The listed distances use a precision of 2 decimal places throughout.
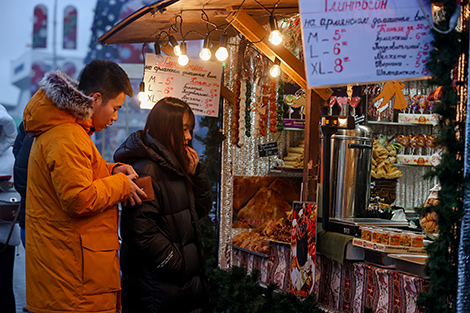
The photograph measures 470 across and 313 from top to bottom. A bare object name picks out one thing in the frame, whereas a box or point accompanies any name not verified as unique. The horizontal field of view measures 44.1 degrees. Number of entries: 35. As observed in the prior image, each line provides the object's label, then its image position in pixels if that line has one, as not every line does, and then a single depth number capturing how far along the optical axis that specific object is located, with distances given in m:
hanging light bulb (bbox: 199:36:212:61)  5.48
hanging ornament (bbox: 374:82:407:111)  4.80
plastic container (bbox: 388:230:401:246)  3.94
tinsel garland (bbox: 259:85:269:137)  6.48
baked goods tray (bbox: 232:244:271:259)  5.59
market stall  2.56
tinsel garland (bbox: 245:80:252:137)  6.52
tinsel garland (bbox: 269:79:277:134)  6.49
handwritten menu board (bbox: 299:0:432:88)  2.54
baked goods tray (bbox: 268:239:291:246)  5.23
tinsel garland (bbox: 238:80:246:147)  6.52
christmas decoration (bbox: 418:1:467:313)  2.40
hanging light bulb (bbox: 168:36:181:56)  5.89
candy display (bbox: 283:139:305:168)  6.72
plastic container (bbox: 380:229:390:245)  3.96
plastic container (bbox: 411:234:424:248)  3.90
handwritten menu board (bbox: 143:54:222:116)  6.06
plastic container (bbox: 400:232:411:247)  3.93
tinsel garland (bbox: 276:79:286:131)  6.49
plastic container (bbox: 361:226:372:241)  4.12
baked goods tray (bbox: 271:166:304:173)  6.68
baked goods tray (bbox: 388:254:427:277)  3.65
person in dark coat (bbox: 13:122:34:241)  5.18
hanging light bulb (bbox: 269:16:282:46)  4.90
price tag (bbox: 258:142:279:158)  6.71
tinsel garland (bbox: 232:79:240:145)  6.54
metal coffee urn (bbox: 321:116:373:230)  5.20
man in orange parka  2.80
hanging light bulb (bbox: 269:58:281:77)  6.08
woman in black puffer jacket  3.43
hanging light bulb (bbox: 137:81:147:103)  6.05
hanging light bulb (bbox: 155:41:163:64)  6.05
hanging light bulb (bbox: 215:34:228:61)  5.40
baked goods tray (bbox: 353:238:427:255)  3.88
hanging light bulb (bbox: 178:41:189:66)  5.83
